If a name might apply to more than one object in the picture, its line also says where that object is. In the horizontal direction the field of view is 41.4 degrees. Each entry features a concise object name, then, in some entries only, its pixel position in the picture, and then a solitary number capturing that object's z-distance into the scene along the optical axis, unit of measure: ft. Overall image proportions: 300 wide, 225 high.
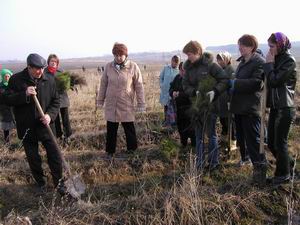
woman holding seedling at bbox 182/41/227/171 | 16.81
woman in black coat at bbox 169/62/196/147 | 22.15
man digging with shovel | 16.01
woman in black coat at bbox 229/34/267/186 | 16.35
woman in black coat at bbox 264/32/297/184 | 14.60
